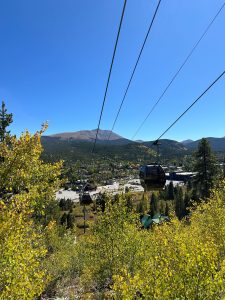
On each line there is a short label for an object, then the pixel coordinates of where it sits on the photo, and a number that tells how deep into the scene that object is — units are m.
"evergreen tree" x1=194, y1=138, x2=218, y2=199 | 43.58
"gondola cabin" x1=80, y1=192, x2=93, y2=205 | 32.31
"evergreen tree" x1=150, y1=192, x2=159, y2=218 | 62.64
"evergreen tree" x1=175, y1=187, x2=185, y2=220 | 58.78
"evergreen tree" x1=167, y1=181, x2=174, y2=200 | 84.13
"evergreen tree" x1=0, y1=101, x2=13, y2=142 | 18.93
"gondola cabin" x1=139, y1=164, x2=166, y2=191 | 17.02
